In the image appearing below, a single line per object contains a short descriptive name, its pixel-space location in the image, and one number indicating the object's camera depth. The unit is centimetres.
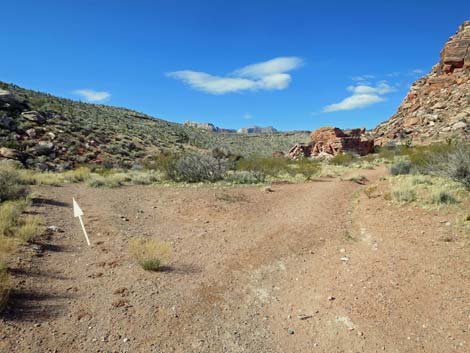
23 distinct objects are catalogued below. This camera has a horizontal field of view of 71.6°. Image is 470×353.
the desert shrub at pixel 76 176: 1597
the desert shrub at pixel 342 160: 2745
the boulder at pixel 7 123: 2438
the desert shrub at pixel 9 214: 676
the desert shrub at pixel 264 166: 1784
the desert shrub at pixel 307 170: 1754
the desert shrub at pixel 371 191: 1112
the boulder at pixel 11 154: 2015
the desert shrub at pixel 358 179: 1541
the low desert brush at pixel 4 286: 417
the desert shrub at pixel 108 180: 1455
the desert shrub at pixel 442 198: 867
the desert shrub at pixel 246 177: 1577
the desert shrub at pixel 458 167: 1016
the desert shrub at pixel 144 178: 1580
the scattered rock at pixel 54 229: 763
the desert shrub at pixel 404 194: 952
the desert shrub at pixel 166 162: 1693
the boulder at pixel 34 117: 2752
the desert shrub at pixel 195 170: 1612
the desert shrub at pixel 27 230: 659
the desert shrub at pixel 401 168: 1498
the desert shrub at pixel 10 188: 953
